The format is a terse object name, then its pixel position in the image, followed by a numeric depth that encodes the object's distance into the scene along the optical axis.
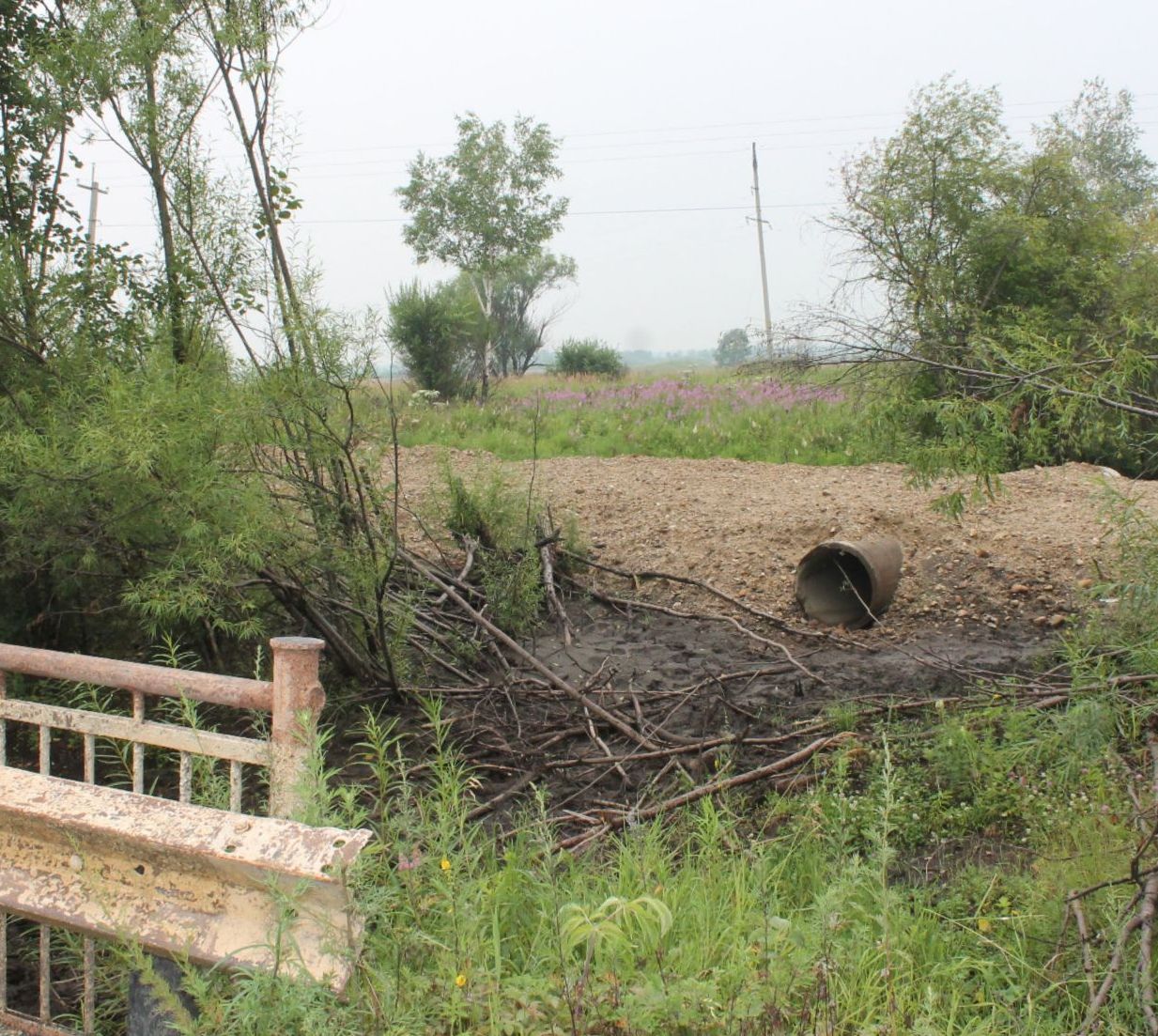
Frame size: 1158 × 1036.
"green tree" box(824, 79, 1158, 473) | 12.44
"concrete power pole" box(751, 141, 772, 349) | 43.44
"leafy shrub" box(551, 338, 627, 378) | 29.31
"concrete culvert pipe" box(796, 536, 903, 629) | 6.70
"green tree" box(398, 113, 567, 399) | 31.98
